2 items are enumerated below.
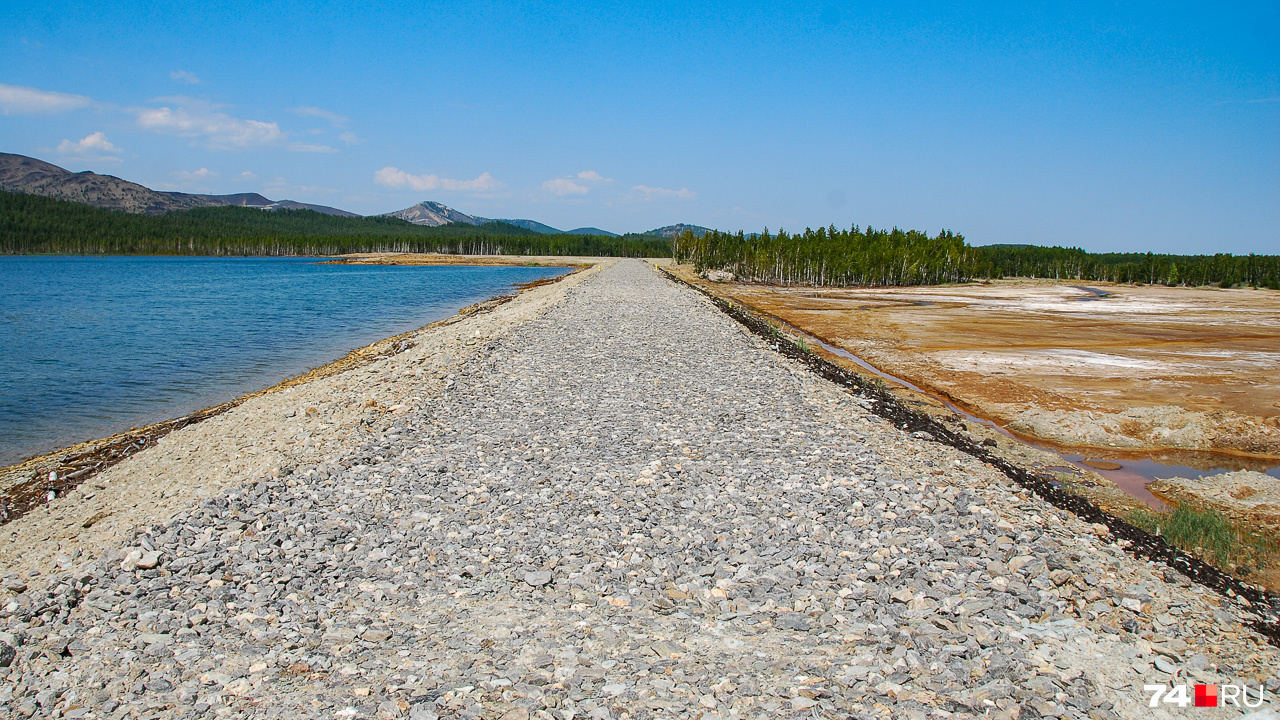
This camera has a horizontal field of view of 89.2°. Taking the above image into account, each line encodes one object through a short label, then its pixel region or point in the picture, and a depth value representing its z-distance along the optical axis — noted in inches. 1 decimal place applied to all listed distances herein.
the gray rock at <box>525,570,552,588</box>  291.4
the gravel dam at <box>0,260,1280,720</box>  220.5
